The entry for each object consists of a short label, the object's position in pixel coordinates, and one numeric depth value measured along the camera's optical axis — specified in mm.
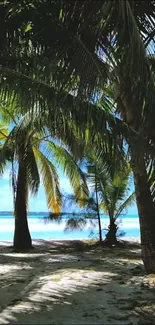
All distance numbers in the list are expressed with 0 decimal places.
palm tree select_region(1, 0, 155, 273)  4926
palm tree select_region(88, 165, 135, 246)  14430
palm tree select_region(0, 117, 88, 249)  12641
